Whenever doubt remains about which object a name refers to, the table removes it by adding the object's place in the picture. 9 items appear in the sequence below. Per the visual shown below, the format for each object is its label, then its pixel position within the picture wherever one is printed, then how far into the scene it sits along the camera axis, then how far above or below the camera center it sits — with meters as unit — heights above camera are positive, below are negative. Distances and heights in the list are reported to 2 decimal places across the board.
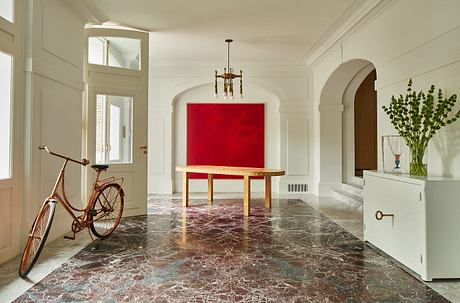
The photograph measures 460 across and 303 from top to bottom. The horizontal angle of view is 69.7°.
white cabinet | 2.57 -0.55
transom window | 4.84 +1.60
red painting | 7.83 +0.48
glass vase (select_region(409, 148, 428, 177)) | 2.99 -0.08
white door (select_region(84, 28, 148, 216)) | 4.74 +0.74
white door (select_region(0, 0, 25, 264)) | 3.00 +0.30
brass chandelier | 5.62 +1.34
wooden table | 5.12 -0.26
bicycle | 2.72 -0.67
